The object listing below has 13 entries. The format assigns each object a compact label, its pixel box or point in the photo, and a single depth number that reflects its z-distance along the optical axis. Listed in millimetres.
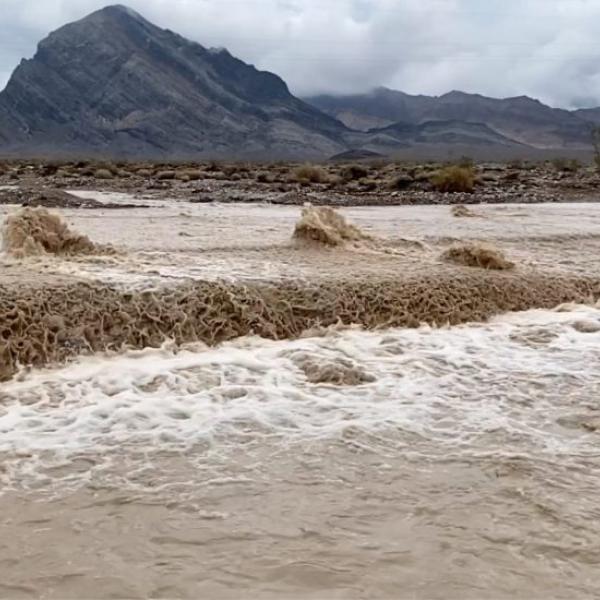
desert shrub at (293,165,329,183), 27030
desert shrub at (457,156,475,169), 27531
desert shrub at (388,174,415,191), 24850
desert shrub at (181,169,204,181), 28512
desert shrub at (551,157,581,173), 35012
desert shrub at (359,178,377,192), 24144
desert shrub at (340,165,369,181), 29622
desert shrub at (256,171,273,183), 27212
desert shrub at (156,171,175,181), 28792
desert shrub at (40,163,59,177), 30200
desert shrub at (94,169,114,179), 28703
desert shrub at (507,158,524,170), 39488
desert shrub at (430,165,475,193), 23891
